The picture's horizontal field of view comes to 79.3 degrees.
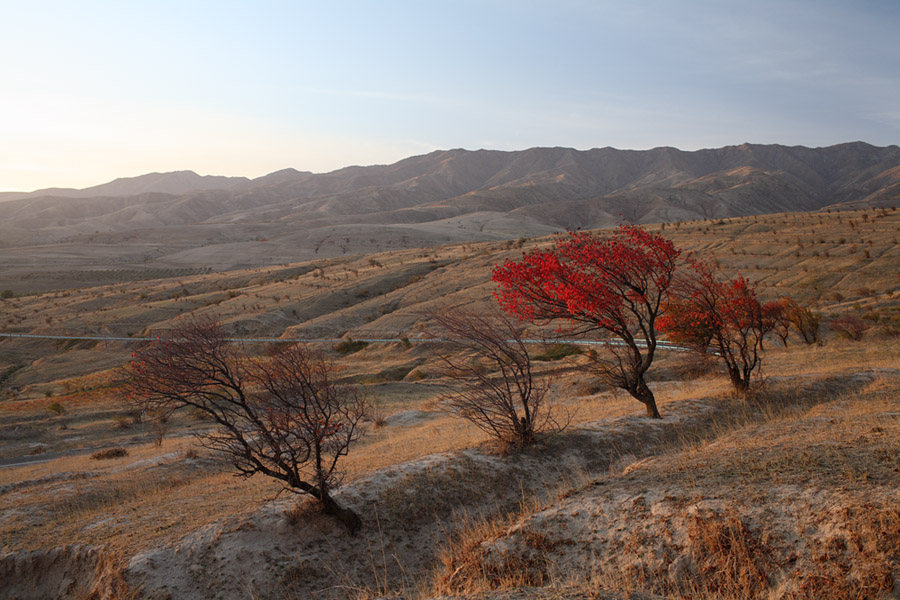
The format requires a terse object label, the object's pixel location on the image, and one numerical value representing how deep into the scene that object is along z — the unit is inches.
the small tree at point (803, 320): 1218.6
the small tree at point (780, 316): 1131.4
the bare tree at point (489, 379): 468.8
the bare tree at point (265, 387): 347.6
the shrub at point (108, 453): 811.4
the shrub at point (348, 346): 1676.9
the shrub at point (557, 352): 1424.3
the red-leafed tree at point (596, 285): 555.8
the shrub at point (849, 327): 1173.7
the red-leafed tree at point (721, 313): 638.5
